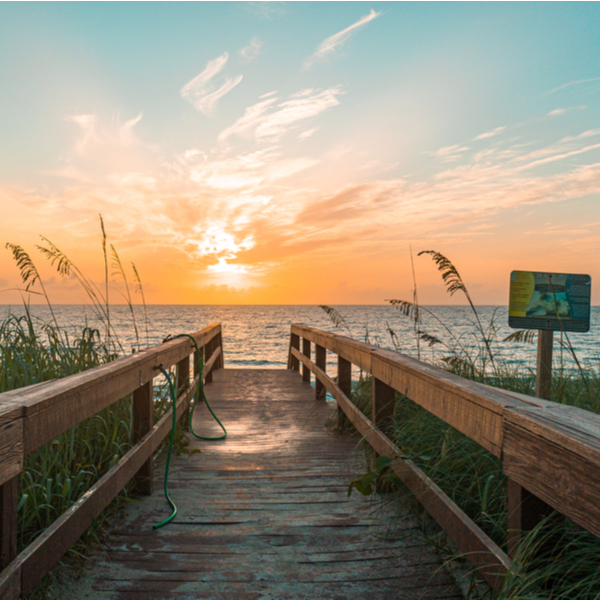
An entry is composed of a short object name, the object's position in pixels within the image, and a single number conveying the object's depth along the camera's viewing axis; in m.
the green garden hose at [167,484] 2.17
